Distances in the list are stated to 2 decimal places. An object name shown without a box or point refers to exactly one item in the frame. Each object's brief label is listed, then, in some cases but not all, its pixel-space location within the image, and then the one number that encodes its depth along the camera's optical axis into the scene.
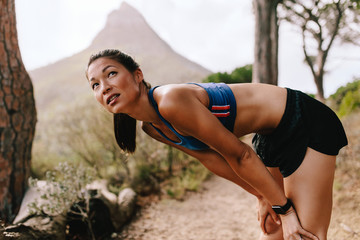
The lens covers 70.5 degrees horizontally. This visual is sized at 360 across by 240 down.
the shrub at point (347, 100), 7.38
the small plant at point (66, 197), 2.91
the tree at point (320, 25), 9.23
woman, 1.25
